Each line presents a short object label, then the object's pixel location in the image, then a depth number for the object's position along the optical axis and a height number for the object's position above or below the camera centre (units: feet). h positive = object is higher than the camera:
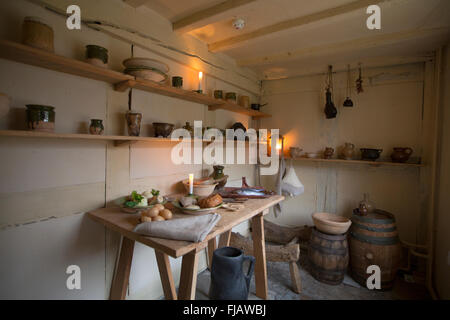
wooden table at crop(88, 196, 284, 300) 3.55 -1.98
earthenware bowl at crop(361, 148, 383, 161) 8.10 +0.02
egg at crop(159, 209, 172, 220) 4.37 -1.25
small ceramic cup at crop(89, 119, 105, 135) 4.47 +0.46
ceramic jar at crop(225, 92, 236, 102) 8.29 +2.09
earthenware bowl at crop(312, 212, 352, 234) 7.26 -2.38
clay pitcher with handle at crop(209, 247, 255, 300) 4.48 -2.58
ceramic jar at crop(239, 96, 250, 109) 9.13 +2.10
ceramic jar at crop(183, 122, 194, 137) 6.70 +0.70
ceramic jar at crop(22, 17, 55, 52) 3.58 +1.88
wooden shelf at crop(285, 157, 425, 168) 7.64 -0.30
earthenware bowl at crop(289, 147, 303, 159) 9.86 +0.05
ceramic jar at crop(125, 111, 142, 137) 5.10 +0.65
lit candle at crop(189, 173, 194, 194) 5.61 -0.84
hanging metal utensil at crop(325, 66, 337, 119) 9.15 +1.94
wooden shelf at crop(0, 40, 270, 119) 3.53 +1.56
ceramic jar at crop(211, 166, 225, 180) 7.61 -0.70
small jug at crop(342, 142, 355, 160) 8.79 +0.13
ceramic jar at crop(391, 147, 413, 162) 7.79 +0.04
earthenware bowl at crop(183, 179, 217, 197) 6.17 -1.05
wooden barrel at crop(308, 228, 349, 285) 7.23 -3.39
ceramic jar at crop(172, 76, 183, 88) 6.12 +1.93
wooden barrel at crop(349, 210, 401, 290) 7.12 -3.02
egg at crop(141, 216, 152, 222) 4.08 -1.26
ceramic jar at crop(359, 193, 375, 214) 7.75 -1.85
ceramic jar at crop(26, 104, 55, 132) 3.68 +0.52
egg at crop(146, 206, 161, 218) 4.17 -1.17
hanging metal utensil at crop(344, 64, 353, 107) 8.88 +2.08
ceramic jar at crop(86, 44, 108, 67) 4.33 +1.86
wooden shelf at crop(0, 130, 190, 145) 3.34 +0.24
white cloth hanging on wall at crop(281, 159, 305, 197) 9.15 -1.32
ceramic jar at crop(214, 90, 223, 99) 7.82 +2.04
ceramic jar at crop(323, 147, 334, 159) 9.20 +0.07
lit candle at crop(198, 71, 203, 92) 6.81 +2.33
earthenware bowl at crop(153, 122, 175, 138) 5.76 +0.58
